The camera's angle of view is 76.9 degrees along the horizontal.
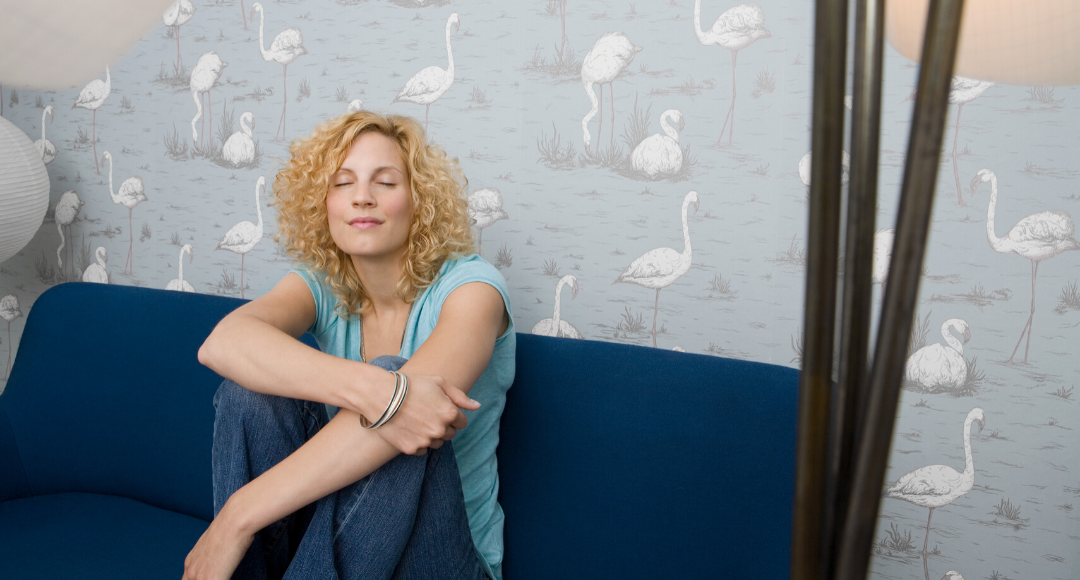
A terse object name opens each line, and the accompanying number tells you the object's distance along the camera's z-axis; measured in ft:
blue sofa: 3.97
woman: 3.39
